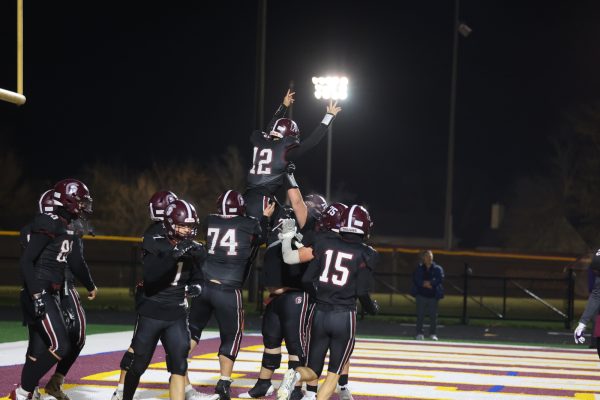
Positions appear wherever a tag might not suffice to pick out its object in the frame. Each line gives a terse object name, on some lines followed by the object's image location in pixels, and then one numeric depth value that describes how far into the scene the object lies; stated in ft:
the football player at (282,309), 66.69
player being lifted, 68.54
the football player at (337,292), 58.95
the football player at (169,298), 53.26
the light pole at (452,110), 271.08
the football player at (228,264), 64.85
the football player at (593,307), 64.85
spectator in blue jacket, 128.88
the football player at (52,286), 58.03
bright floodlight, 233.14
